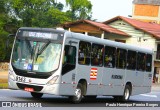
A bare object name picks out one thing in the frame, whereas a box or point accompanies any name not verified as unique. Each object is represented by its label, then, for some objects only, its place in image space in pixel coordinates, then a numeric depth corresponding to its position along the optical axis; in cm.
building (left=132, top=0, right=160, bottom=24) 9488
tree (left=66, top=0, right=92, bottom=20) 8831
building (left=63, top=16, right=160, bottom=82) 5644
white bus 1747
